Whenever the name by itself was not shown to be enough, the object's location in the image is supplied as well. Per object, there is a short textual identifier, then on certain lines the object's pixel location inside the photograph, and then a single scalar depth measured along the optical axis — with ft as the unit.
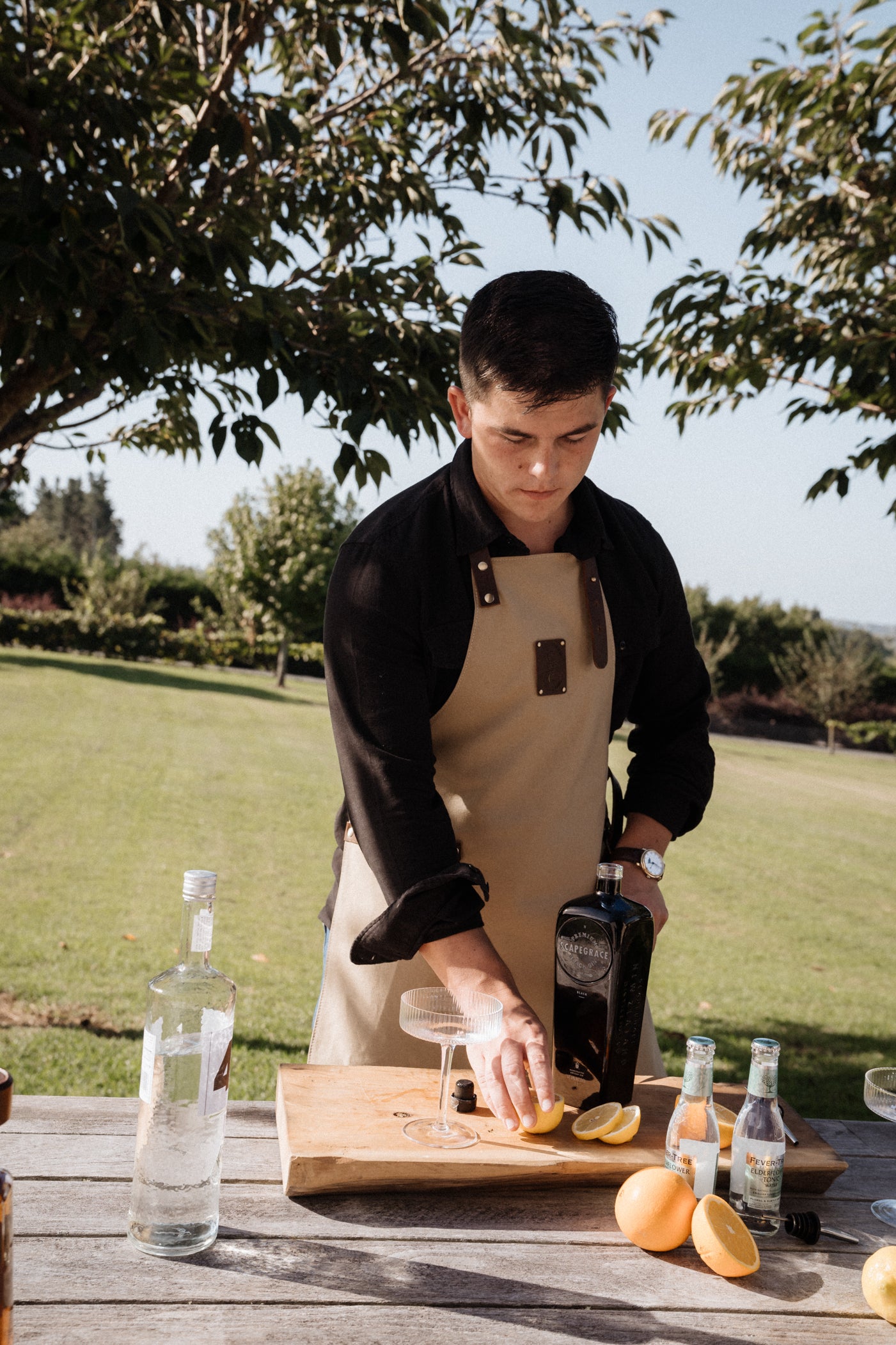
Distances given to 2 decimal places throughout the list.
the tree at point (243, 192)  8.70
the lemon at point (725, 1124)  5.23
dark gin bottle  5.08
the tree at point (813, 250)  13.51
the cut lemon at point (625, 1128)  5.03
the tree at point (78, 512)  224.33
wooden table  3.69
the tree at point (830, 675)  91.76
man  5.22
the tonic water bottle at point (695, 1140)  4.59
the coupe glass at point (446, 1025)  4.69
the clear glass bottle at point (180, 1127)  4.05
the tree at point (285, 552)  78.74
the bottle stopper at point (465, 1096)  5.19
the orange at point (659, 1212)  4.31
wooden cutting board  4.55
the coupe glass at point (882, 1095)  5.07
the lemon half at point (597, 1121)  5.02
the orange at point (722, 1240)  4.20
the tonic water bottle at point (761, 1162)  4.64
